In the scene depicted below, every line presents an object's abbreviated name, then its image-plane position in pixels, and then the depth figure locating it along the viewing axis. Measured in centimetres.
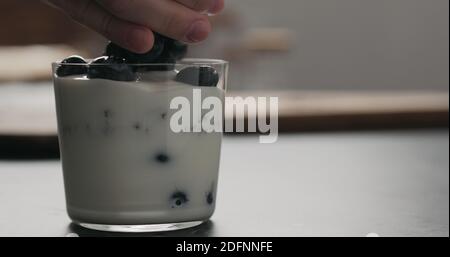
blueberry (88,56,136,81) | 54
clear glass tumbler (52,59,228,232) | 54
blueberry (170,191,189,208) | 55
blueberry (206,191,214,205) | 56
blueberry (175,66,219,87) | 54
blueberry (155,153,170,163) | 55
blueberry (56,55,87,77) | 55
